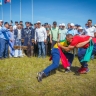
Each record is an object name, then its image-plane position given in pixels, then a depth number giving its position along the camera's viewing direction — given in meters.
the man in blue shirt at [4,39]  10.80
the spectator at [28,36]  11.51
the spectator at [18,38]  11.72
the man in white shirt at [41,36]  11.16
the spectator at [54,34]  11.41
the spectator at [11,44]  11.67
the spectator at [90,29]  10.85
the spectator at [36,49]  12.32
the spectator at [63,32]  11.52
